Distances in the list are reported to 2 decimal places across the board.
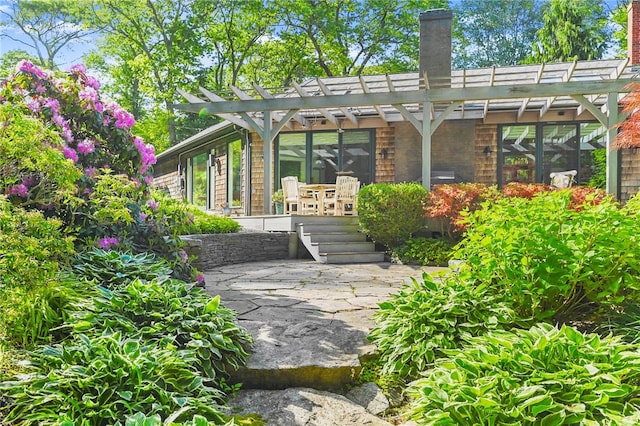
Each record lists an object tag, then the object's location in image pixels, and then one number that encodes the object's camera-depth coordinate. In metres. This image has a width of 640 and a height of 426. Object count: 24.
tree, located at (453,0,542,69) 22.03
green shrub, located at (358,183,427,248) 8.19
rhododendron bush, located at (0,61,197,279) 2.83
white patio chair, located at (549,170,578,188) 9.59
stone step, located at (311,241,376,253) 8.18
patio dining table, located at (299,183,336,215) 9.80
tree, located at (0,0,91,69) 21.39
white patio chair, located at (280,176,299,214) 10.14
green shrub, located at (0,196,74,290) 2.39
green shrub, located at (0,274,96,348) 2.46
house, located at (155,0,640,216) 9.08
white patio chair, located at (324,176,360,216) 9.66
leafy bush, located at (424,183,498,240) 7.88
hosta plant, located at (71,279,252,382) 2.57
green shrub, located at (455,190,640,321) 2.70
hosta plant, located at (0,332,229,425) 1.99
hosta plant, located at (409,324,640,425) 1.89
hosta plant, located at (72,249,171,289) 3.21
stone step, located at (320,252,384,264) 7.96
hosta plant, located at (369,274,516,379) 2.78
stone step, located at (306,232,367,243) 8.48
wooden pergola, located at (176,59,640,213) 8.53
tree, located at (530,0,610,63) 17.98
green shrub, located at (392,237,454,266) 7.69
